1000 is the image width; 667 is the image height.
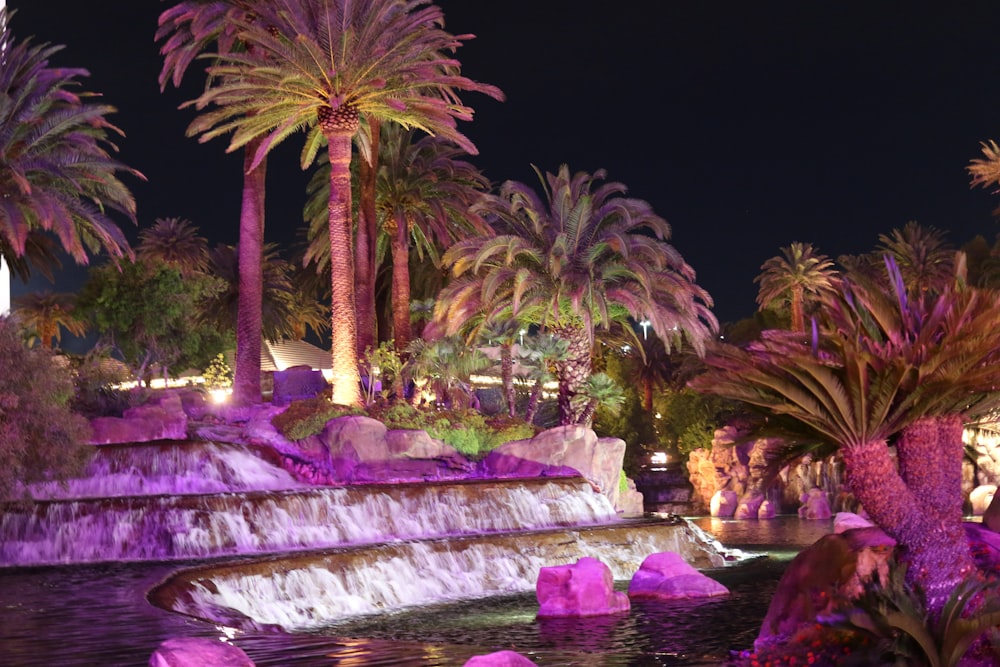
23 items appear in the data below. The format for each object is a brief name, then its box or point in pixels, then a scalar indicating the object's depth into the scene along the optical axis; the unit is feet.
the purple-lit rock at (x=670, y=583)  66.39
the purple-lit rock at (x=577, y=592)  59.52
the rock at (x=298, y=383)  169.34
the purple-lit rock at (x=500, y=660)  34.35
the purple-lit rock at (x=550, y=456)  110.01
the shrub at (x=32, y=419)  64.64
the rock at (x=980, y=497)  160.15
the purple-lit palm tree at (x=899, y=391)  35.65
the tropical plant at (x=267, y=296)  212.23
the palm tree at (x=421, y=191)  146.51
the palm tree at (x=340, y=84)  112.78
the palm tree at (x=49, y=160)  107.04
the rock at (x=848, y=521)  105.70
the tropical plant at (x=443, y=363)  126.82
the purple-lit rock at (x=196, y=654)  32.17
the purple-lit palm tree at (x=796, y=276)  230.48
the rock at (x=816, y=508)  180.86
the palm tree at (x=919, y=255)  223.30
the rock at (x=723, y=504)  201.77
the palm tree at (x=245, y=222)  130.62
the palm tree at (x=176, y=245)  224.74
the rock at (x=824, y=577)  35.70
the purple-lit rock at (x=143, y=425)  101.60
